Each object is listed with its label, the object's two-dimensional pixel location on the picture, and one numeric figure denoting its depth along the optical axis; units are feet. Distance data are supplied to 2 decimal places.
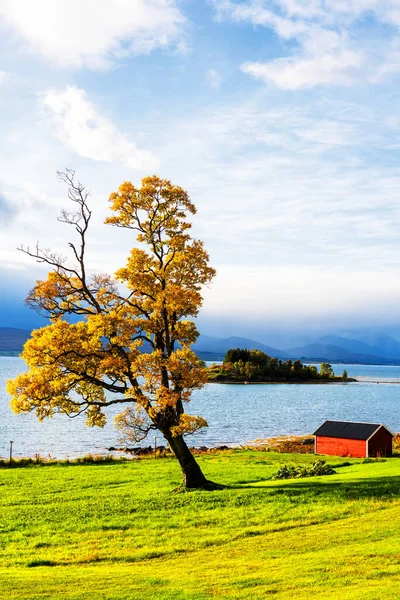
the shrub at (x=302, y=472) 124.36
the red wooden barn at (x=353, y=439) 190.39
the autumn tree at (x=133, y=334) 94.89
